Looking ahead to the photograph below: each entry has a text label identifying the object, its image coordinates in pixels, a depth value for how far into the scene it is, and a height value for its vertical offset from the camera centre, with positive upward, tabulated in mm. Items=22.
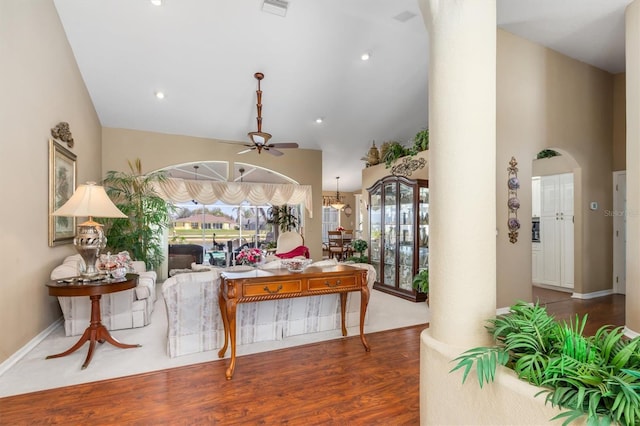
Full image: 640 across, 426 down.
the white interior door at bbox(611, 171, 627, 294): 5656 -326
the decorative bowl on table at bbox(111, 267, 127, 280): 3342 -575
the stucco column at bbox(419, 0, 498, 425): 1723 +156
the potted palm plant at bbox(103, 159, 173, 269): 5906 -49
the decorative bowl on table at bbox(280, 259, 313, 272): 3333 -503
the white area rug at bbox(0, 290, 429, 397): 2756 -1344
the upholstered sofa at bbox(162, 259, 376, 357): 3215 -1071
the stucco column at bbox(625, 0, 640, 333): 3486 +502
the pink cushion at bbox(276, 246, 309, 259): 5828 -671
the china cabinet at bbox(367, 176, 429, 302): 5480 -309
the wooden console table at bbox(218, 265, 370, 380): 2863 -656
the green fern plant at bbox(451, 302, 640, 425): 1138 -600
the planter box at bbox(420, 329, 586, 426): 1339 -823
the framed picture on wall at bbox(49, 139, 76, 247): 4004 +367
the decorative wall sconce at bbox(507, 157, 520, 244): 4645 +184
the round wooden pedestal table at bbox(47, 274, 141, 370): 3004 -692
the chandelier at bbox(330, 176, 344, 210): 11539 +464
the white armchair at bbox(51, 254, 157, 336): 3746 -1074
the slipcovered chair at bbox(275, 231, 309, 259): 6807 -562
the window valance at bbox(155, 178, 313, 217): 7215 +536
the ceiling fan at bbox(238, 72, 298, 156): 5023 +1139
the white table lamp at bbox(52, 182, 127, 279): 3111 +23
